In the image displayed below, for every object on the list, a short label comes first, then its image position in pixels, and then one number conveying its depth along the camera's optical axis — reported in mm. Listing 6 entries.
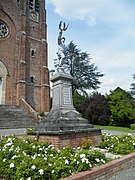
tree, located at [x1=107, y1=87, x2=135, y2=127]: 22469
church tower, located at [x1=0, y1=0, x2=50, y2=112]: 25234
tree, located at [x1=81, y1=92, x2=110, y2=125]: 22969
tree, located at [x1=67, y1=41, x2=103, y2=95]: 40531
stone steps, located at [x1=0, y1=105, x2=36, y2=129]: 18192
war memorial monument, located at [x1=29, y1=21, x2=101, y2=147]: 6613
